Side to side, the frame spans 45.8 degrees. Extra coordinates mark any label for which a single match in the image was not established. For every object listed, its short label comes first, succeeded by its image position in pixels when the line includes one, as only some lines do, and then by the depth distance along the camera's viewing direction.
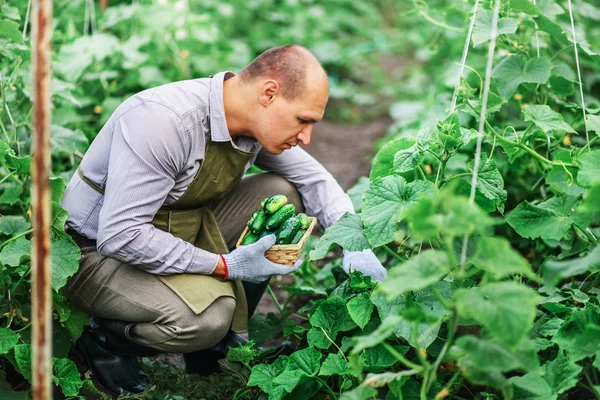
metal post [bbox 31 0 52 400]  1.85
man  2.75
